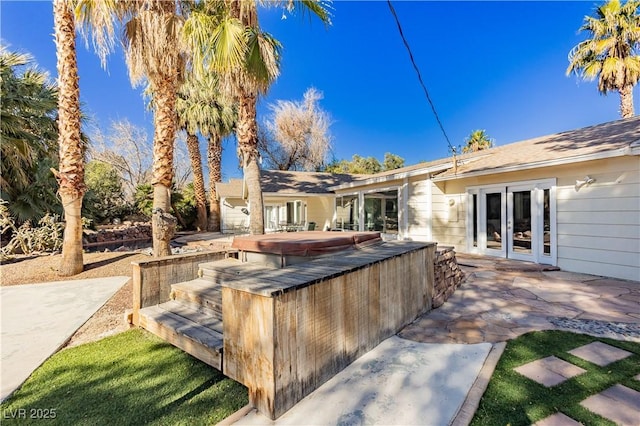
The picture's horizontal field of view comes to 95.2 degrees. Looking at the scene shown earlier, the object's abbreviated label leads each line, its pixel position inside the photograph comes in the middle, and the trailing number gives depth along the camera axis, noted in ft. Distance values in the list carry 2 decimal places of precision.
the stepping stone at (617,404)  7.03
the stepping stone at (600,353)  9.74
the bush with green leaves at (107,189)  58.85
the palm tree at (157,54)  19.40
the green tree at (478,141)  70.74
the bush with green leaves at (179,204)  59.16
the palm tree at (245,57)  19.62
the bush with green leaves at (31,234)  29.84
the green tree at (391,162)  110.32
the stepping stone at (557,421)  6.89
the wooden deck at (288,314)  7.36
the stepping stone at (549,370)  8.70
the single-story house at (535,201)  20.11
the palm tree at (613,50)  38.60
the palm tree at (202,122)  55.93
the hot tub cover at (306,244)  12.21
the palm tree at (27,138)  27.40
